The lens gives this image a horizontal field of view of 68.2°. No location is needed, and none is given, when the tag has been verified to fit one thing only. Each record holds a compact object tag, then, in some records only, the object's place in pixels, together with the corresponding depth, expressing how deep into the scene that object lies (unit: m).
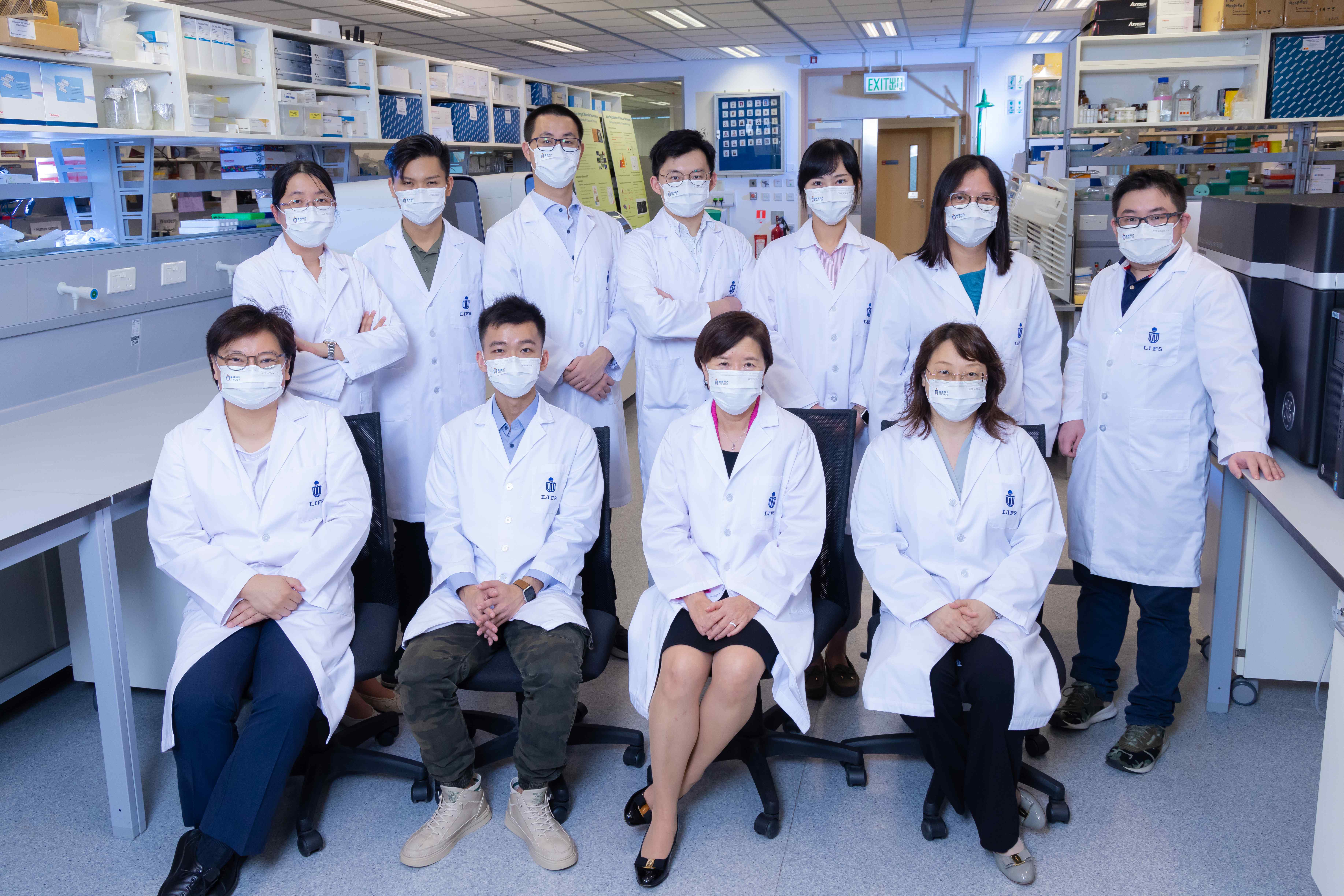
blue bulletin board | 9.20
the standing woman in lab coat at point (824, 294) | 2.47
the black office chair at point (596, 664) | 2.07
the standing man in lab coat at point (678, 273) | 2.52
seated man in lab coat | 1.92
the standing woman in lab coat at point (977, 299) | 2.22
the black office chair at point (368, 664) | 2.00
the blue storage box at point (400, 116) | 6.07
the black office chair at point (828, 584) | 2.14
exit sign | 11.13
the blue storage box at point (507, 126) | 7.86
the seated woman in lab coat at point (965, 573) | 1.83
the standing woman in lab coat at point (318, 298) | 2.37
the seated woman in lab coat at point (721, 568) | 1.90
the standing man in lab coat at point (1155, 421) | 2.05
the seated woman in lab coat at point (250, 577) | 1.79
